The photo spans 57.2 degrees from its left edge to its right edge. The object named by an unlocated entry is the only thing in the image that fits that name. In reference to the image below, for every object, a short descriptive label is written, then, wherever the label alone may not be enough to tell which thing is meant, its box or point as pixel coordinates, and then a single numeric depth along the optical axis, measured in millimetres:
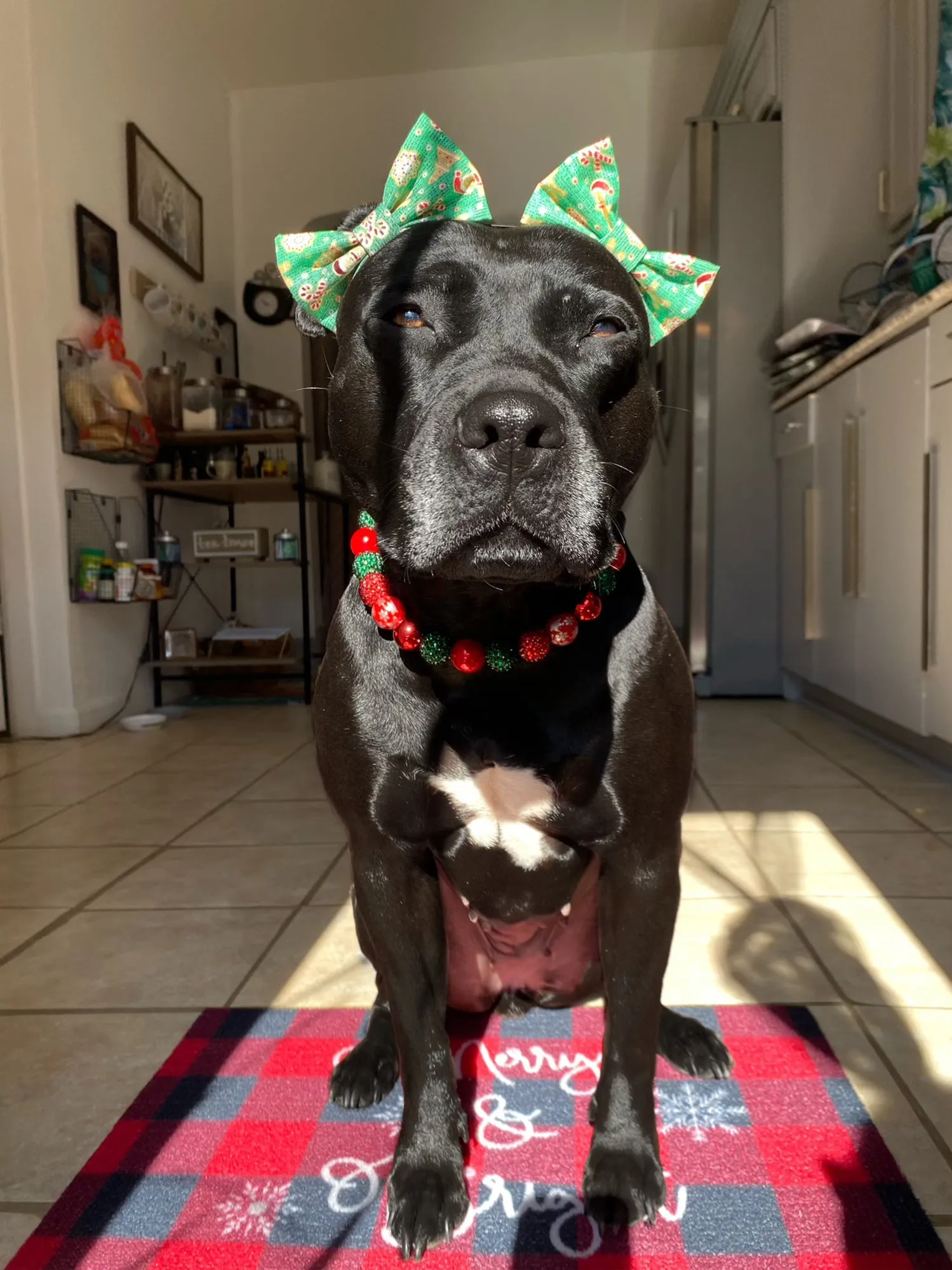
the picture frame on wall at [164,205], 3965
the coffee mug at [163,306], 4080
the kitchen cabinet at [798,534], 3445
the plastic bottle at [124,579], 3557
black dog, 901
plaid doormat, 857
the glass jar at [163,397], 4016
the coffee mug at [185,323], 4332
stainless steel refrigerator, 3828
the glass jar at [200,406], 4121
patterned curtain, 2604
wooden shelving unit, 4012
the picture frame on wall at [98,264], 3514
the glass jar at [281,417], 4375
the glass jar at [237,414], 4191
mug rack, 4023
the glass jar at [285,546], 4262
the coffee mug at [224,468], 4141
